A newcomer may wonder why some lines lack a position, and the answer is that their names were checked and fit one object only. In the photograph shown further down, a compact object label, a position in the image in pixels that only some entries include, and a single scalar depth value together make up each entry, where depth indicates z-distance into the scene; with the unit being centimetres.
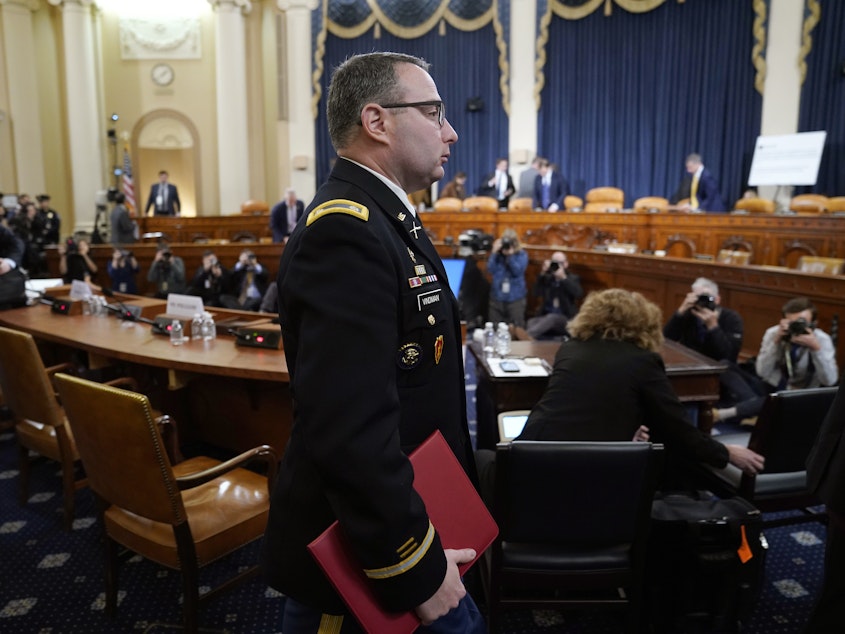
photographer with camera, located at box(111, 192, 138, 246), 829
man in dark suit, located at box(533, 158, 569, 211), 890
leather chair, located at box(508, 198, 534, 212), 837
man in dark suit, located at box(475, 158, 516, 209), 925
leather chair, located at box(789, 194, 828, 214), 667
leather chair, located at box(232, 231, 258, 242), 945
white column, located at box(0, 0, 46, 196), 1044
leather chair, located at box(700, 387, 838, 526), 216
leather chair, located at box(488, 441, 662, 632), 167
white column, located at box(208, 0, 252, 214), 1067
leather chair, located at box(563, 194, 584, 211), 858
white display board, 788
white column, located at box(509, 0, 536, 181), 1016
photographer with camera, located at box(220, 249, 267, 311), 646
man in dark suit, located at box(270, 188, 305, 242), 811
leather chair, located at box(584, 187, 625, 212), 837
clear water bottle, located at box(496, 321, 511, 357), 315
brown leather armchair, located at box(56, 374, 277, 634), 176
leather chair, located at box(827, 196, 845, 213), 686
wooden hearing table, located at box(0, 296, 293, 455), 264
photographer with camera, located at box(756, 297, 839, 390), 346
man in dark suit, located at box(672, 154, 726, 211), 821
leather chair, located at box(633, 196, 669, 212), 813
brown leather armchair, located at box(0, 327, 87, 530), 249
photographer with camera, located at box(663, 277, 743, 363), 384
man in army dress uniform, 84
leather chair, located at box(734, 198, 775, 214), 714
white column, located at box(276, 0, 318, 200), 1052
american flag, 1055
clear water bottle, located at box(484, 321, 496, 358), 319
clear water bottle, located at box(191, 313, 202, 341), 307
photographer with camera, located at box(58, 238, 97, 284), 693
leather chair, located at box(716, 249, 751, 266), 582
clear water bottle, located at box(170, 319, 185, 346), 298
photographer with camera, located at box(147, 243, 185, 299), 661
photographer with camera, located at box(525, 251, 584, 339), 605
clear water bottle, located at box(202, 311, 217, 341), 306
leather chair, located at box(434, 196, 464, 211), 855
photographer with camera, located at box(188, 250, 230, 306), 639
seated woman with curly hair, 203
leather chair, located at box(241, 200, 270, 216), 1023
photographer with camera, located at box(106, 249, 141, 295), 682
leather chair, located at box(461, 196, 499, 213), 851
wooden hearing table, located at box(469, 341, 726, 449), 276
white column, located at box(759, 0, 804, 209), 843
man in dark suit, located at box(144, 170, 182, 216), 1066
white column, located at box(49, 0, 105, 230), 1059
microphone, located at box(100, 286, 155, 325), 349
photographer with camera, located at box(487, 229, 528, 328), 614
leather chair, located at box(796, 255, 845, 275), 500
